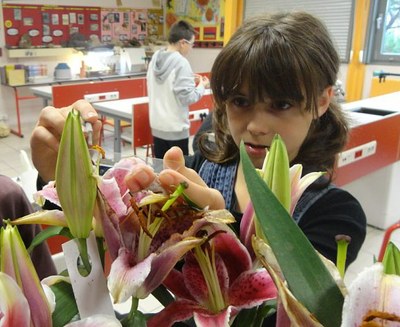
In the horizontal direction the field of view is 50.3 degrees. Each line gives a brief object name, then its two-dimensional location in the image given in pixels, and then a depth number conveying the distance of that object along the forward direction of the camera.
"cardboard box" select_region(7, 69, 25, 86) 5.43
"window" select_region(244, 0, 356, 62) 5.25
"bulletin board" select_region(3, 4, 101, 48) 5.89
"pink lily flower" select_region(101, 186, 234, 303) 0.31
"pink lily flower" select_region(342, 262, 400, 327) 0.23
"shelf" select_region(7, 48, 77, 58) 5.85
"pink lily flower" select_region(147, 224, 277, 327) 0.33
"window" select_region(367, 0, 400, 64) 5.00
